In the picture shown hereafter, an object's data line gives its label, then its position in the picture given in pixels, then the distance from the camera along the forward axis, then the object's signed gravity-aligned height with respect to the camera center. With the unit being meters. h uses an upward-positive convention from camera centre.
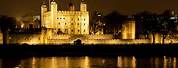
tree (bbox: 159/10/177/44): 121.69 +2.40
